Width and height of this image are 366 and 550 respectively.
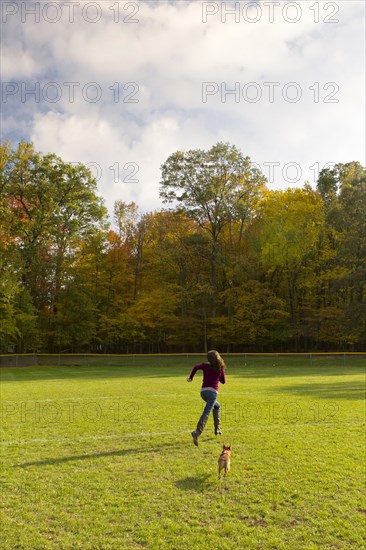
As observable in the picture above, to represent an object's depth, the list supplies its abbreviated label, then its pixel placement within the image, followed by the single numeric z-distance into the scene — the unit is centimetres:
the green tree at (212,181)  4809
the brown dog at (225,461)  676
